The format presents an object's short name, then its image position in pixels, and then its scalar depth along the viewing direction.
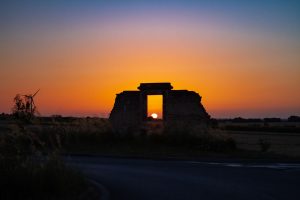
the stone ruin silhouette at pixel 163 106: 37.69
